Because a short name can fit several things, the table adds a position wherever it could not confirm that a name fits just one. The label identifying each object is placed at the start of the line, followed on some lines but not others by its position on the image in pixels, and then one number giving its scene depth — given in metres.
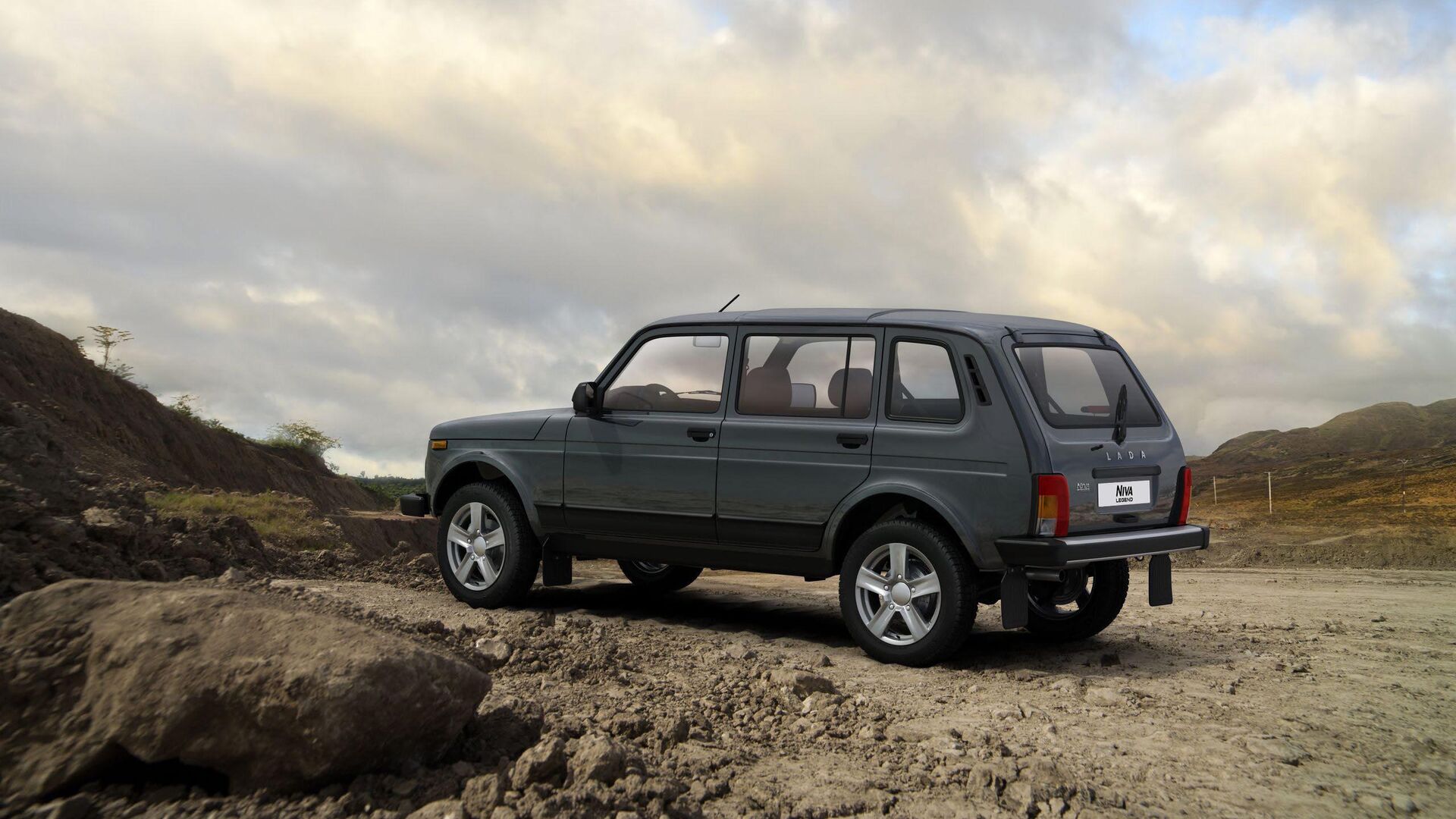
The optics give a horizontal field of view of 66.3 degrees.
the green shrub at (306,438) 38.62
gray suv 6.10
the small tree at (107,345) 29.06
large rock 3.66
